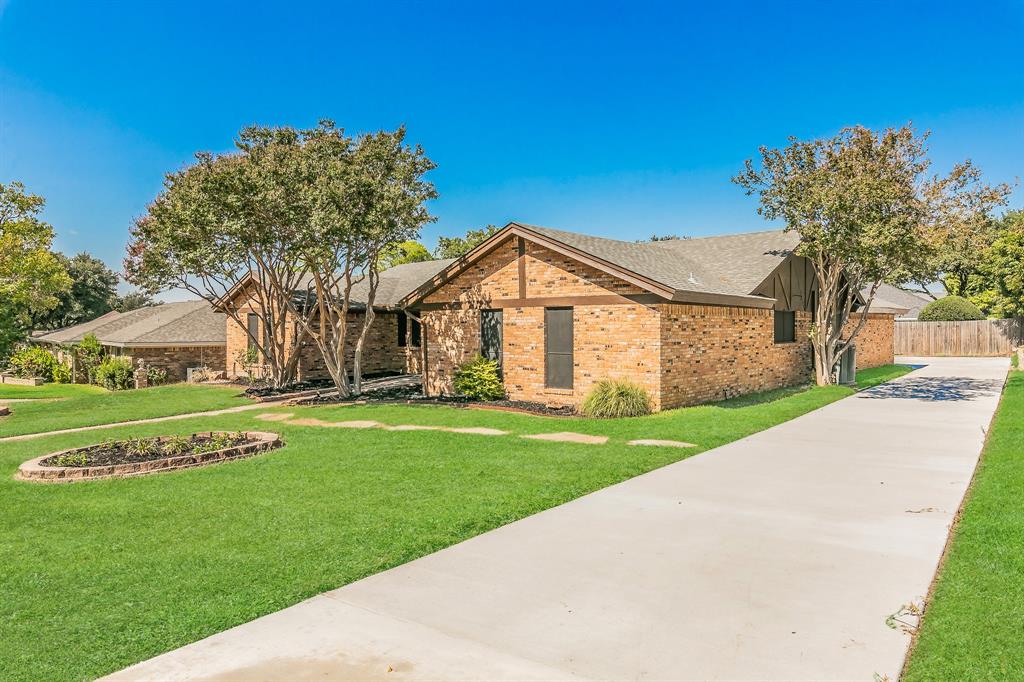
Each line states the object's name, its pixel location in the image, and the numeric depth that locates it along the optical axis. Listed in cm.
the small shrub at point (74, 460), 969
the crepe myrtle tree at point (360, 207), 1677
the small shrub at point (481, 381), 1752
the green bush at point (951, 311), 4128
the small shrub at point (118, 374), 2733
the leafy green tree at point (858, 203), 1706
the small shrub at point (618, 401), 1455
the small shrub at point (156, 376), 2747
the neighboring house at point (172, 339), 2873
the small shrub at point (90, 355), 3092
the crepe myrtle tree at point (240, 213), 1717
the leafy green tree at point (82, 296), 4884
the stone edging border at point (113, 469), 916
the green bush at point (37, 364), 3394
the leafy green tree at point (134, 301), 5731
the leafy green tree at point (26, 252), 3416
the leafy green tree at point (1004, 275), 3506
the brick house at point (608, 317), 1525
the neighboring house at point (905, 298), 5118
